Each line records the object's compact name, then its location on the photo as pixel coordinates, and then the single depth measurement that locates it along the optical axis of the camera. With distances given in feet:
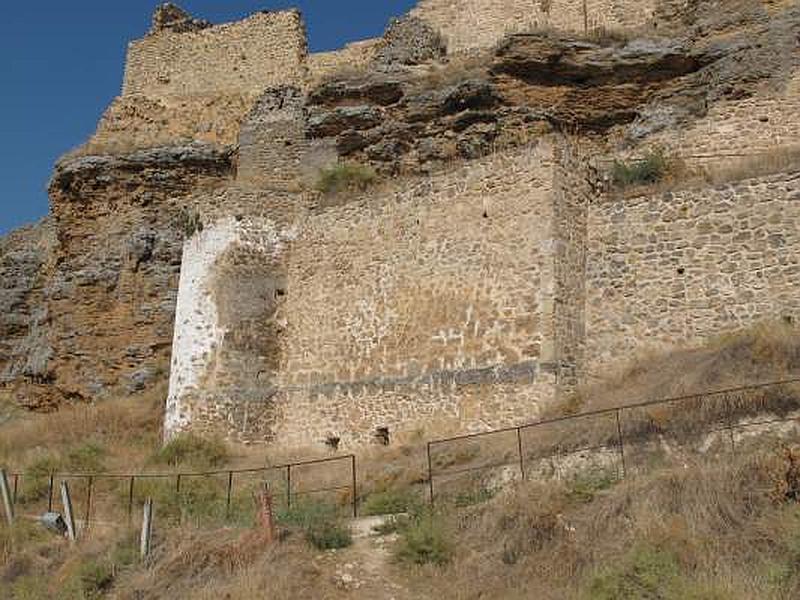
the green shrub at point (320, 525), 37.86
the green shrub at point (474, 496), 39.47
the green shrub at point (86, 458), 56.90
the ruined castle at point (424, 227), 49.01
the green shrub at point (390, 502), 41.60
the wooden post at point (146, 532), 37.88
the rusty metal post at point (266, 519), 36.55
